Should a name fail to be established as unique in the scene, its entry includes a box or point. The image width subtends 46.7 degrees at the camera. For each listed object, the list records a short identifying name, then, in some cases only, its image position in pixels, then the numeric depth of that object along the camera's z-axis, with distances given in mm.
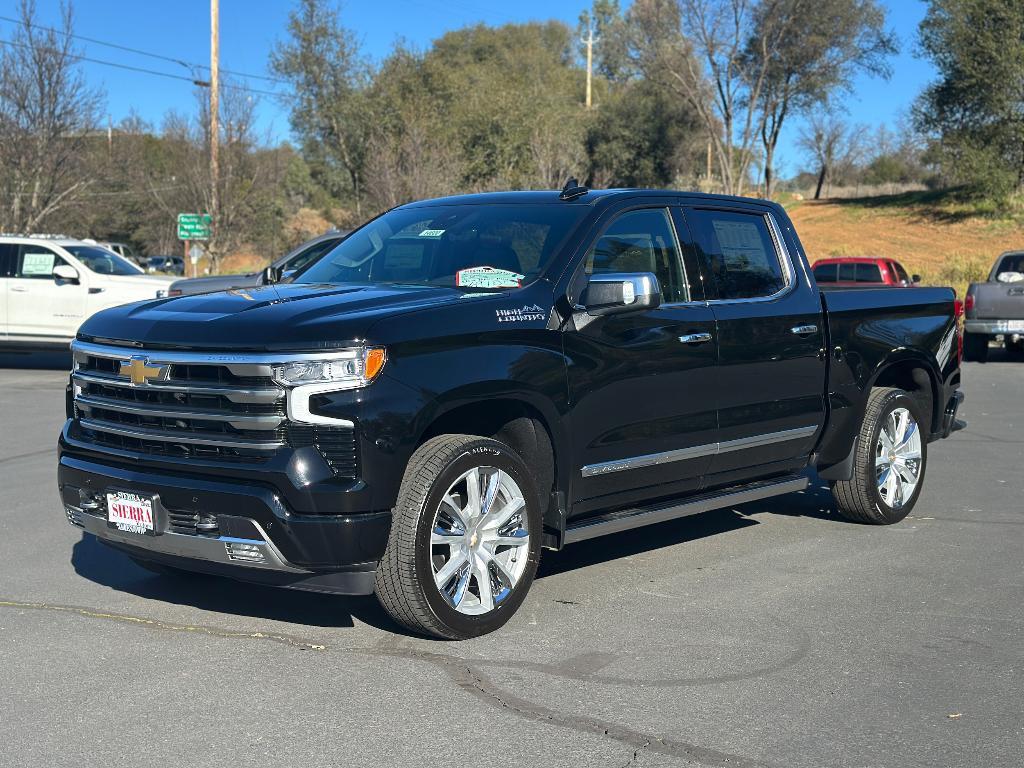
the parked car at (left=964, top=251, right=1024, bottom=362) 19112
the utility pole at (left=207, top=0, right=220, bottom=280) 29828
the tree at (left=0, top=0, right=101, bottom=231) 28469
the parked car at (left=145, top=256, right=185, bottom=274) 54753
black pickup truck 4711
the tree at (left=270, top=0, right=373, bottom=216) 42656
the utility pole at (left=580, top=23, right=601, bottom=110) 60281
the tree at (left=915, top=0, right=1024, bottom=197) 38812
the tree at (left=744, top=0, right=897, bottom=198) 43250
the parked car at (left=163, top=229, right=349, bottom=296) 16781
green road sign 29172
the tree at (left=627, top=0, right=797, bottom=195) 42250
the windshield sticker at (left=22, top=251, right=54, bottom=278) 17922
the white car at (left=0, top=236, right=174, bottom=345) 17641
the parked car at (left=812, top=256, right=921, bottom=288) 22141
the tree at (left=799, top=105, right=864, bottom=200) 67375
